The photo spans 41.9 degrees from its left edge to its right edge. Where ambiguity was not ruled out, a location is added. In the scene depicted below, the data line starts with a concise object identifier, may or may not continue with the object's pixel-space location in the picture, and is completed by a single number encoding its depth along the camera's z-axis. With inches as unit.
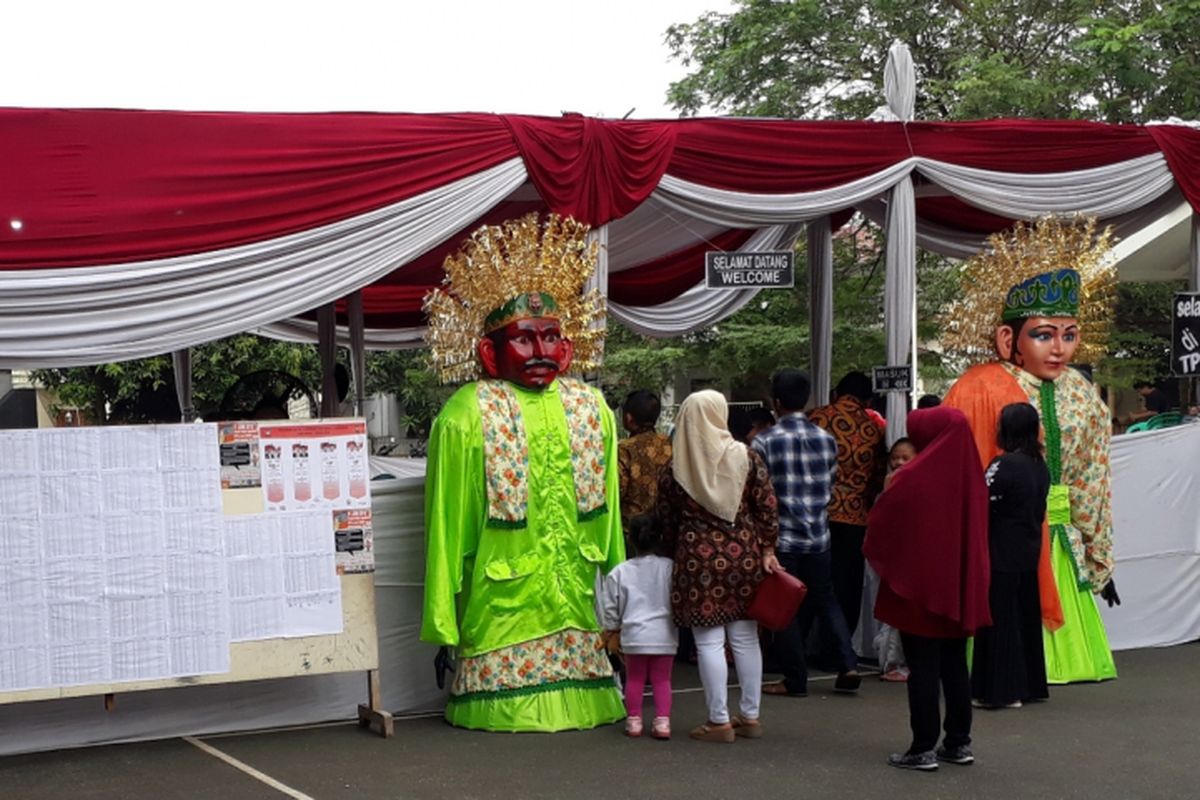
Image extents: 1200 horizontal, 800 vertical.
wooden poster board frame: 277.1
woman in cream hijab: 273.4
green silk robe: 290.4
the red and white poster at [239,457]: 283.6
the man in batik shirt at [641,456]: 348.8
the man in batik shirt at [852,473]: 352.5
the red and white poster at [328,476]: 287.4
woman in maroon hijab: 244.1
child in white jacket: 279.0
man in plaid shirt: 324.2
